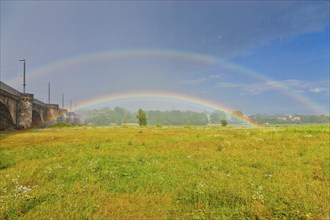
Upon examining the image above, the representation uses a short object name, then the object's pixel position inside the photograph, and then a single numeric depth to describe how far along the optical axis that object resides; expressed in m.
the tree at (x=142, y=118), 121.38
